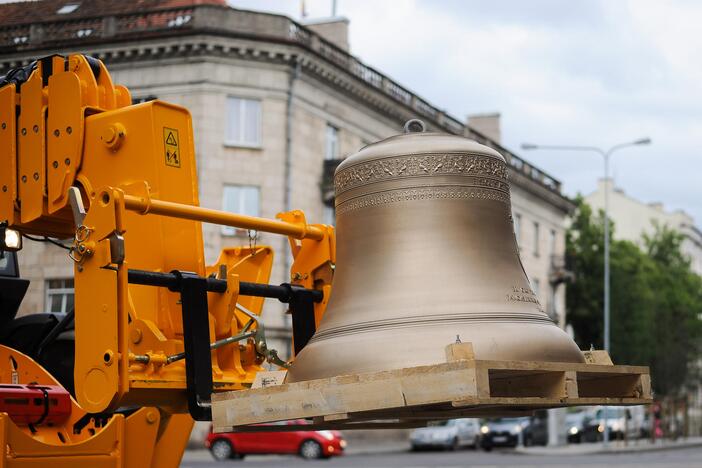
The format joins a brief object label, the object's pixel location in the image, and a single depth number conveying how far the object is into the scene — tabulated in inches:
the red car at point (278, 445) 1378.0
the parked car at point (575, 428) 2006.6
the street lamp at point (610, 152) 2074.3
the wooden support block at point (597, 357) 253.3
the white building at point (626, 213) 4163.4
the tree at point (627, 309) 2812.5
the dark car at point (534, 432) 1822.1
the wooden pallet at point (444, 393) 206.5
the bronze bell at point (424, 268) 226.8
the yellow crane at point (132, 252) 265.6
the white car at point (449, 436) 1646.2
